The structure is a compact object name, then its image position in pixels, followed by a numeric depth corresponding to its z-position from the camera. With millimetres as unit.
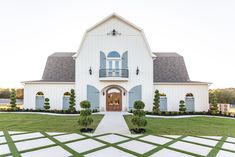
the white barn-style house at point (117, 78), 15695
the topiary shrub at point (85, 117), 7887
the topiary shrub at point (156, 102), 15140
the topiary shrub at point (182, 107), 15438
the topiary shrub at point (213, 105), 15673
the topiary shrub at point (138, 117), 7878
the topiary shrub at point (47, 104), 15867
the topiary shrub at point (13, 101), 16569
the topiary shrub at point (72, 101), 15198
